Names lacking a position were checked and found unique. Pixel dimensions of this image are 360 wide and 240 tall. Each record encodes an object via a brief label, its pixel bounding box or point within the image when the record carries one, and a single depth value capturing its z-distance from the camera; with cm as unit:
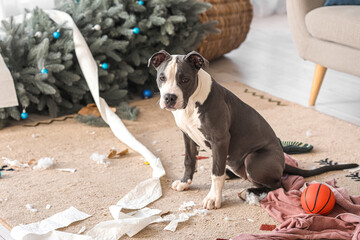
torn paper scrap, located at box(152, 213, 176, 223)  282
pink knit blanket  271
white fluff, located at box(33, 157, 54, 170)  320
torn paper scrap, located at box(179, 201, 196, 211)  290
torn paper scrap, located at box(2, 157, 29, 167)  322
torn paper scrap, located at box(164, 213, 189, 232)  278
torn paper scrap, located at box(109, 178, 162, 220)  291
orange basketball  280
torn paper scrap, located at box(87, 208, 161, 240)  273
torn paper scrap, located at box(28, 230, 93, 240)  271
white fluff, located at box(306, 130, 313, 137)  354
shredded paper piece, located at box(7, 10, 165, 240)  274
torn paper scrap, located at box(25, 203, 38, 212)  289
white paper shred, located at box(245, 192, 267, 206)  293
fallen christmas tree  364
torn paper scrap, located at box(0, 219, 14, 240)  274
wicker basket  458
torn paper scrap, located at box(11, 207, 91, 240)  271
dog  274
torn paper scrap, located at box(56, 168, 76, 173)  319
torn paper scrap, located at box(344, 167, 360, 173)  318
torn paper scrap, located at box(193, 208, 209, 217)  287
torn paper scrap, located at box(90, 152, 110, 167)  325
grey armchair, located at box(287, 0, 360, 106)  368
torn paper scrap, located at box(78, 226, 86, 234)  276
